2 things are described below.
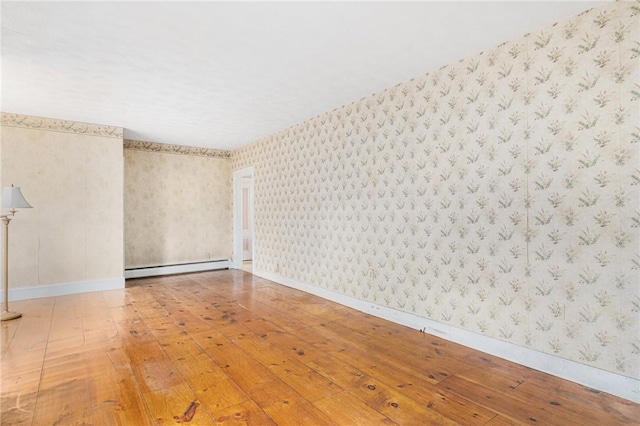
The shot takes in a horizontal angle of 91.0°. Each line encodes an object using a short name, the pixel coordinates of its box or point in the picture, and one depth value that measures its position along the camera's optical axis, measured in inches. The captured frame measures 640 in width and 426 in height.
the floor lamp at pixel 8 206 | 145.9
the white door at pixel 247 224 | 339.9
